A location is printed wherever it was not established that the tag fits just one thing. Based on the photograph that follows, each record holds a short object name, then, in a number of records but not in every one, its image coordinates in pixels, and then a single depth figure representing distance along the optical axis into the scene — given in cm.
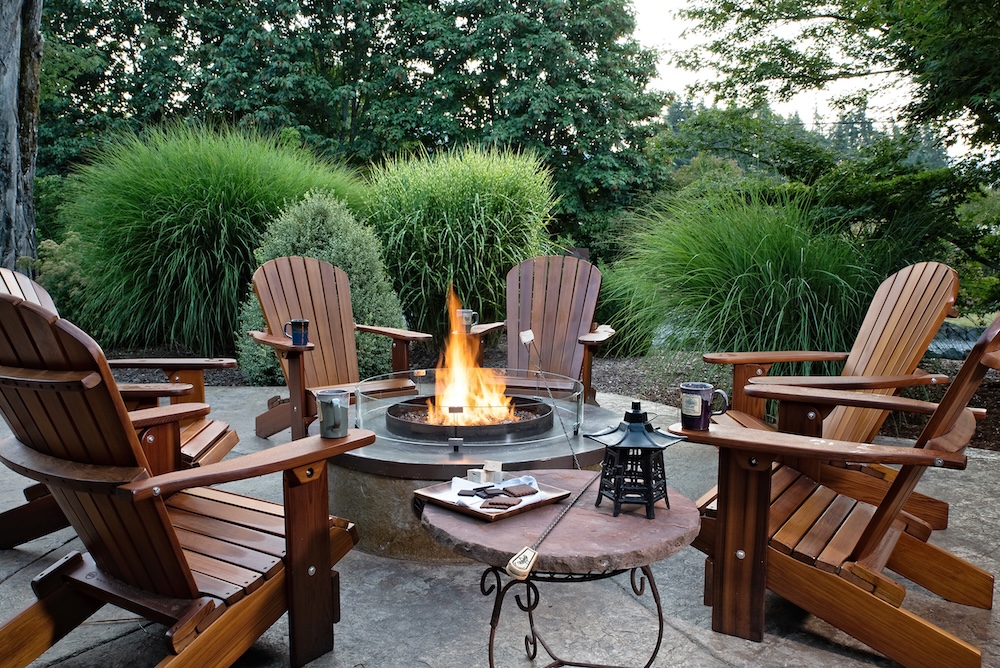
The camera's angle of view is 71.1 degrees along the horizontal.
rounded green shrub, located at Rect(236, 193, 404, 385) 522
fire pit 234
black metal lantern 167
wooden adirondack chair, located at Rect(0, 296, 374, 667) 134
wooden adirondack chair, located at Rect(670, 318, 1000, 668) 166
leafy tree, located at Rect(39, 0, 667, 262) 1380
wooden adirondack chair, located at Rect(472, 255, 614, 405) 393
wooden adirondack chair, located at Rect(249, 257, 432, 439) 354
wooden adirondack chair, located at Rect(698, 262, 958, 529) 236
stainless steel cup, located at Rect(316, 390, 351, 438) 177
